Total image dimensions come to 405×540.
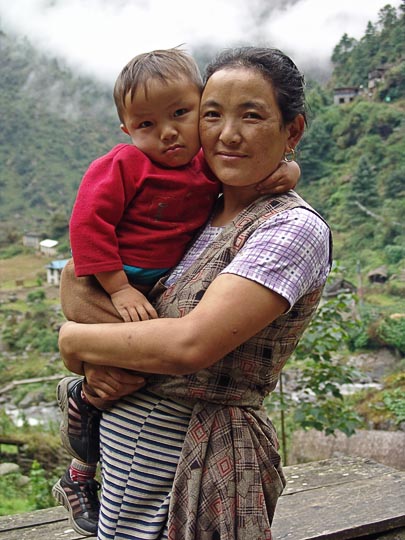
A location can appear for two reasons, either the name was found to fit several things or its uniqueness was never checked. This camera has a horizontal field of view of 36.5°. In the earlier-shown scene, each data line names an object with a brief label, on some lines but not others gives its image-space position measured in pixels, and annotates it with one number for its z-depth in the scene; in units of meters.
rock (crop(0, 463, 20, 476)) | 4.33
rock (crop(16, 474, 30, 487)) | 4.14
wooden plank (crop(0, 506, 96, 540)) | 1.82
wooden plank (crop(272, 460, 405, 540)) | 1.80
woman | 1.05
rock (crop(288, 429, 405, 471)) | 3.36
